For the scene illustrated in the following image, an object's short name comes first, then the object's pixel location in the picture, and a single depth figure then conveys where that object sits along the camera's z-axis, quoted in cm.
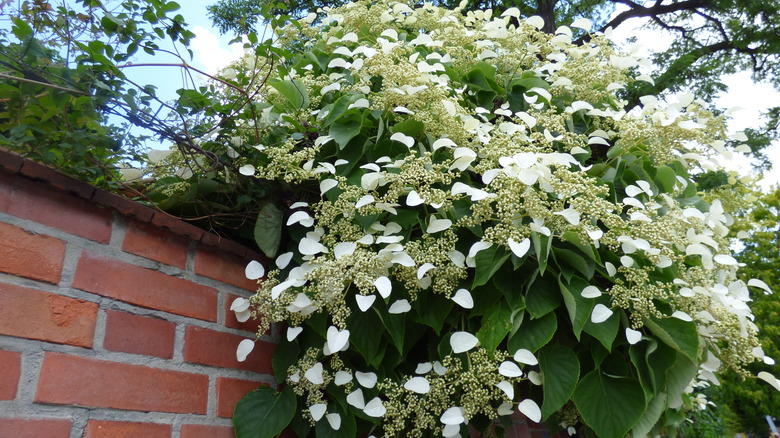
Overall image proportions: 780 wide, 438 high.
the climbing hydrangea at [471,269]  83
